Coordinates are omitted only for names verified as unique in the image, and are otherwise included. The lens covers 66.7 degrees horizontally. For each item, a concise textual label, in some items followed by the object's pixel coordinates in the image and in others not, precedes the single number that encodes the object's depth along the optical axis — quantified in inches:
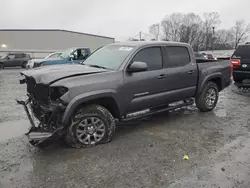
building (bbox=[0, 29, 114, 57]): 1251.4
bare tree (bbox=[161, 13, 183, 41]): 2598.8
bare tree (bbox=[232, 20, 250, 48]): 2650.6
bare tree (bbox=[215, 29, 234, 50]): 2446.6
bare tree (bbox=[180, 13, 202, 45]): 2452.1
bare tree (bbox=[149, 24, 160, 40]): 2751.1
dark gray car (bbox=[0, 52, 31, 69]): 767.1
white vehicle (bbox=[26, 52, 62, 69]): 486.2
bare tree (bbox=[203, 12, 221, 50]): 2367.7
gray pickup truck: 120.5
